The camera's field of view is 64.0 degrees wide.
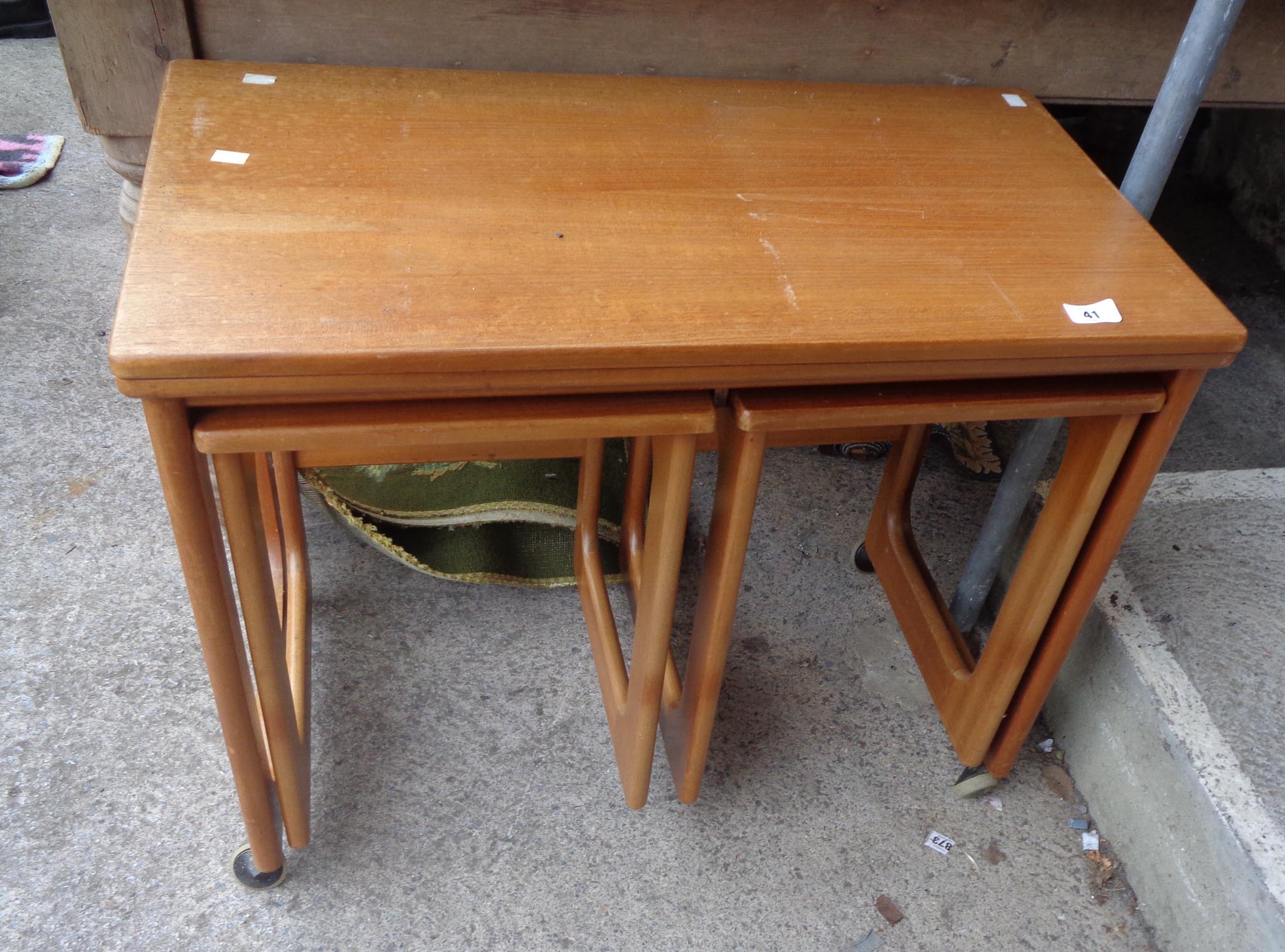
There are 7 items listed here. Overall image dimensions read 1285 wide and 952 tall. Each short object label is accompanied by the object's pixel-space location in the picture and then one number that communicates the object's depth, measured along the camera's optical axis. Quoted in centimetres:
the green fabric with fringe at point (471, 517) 170
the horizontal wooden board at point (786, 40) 139
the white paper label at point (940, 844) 140
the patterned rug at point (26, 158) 266
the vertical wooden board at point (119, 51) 134
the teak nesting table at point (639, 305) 85
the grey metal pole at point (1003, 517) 135
